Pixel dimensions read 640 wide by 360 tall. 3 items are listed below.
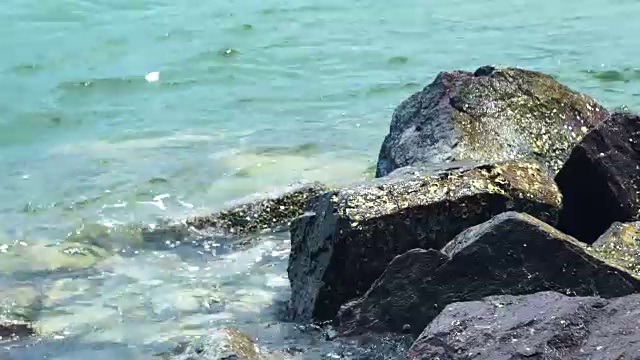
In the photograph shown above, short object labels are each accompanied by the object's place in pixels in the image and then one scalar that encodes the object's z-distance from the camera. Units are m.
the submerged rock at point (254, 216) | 8.52
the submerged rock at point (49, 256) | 8.22
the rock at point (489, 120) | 7.85
